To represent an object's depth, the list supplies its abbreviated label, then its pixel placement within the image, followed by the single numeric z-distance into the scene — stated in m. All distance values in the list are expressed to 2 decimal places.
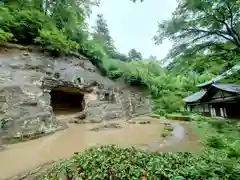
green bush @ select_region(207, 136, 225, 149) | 5.16
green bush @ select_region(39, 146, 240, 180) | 2.84
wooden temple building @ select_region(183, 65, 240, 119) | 13.94
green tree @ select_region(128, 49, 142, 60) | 40.22
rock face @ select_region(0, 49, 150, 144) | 6.98
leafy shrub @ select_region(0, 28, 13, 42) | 8.39
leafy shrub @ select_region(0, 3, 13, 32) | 9.36
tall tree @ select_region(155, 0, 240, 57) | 7.29
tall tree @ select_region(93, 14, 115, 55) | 30.95
